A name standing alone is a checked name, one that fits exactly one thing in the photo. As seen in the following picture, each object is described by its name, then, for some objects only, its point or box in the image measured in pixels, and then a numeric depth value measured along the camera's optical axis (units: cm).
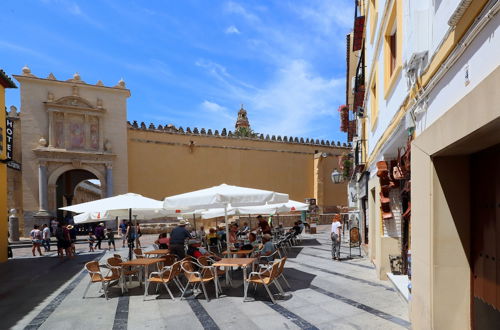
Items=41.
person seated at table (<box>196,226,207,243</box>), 1342
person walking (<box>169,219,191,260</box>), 779
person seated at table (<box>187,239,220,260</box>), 744
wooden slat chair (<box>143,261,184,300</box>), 639
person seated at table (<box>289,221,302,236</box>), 1425
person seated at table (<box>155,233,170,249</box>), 1086
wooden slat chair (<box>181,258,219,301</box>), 640
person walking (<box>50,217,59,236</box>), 1743
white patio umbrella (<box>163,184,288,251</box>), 683
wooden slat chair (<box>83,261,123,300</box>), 669
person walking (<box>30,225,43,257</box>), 1320
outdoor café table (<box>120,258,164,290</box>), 676
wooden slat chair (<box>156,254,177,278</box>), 792
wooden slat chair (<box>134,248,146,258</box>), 923
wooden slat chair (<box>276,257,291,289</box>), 645
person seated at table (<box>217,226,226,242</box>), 1389
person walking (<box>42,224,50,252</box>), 1417
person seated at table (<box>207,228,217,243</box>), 1411
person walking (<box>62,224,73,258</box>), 1255
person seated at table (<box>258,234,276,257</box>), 827
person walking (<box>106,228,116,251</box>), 1466
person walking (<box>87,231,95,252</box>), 1457
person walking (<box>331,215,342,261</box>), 1022
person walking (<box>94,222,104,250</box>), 1503
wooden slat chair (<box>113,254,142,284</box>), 724
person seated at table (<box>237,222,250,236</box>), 1544
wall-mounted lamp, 1808
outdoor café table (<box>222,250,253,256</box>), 841
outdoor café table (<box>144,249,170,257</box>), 907
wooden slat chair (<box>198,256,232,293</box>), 660
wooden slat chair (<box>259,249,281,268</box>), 840
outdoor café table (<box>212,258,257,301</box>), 618
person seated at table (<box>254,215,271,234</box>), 1264
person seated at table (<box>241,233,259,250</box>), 933
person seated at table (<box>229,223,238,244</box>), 1207
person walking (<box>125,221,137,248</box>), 927
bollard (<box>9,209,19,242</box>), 1698
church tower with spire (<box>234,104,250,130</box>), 4790
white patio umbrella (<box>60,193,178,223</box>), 805
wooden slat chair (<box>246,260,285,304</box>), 607
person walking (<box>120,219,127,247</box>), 1661
